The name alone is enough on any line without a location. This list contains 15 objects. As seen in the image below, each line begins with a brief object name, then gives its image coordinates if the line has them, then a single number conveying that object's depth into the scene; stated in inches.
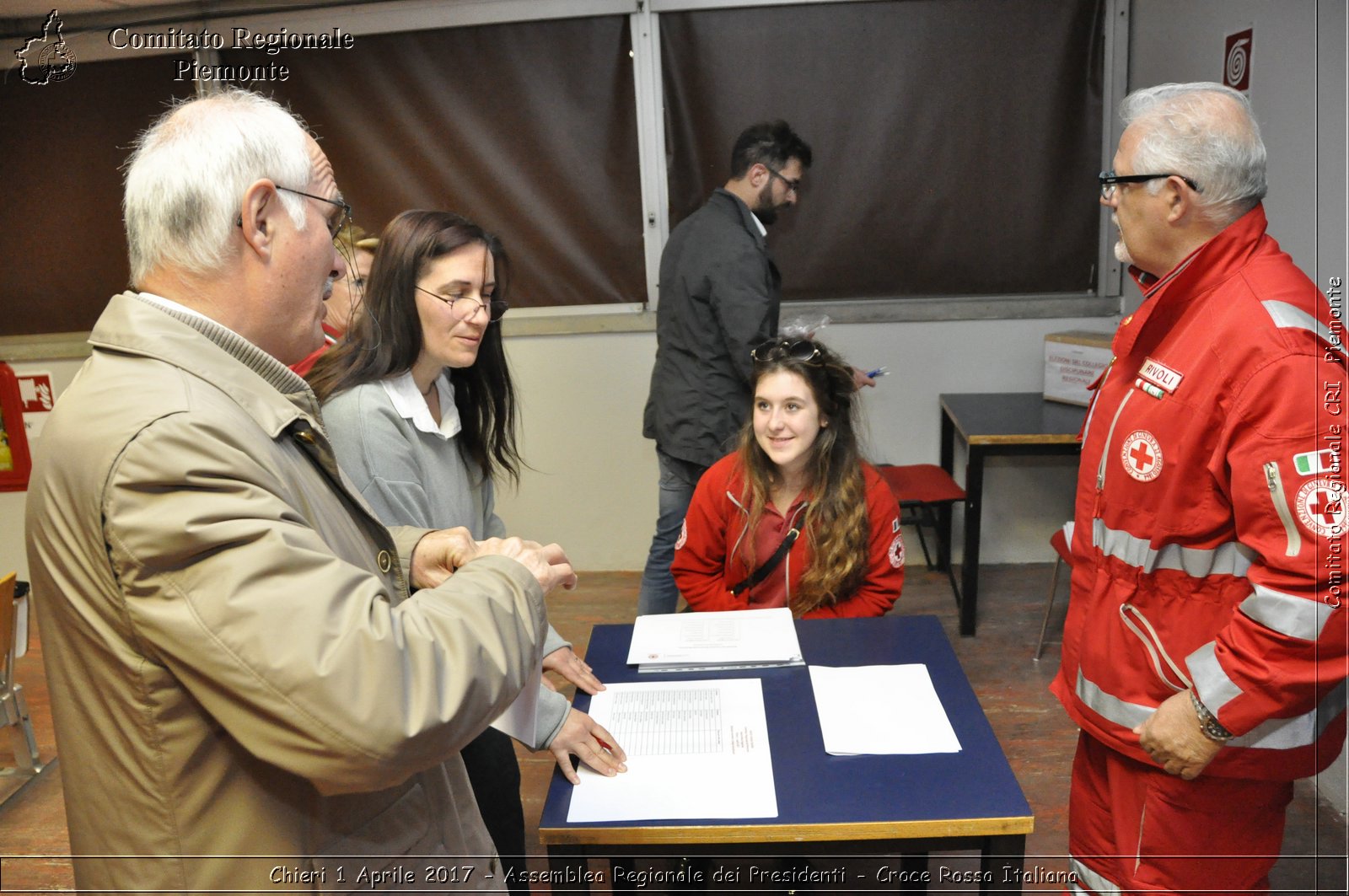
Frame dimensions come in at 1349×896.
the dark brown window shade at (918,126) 155.3
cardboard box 144.6
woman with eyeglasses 67.8
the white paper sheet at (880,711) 58.8
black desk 135.8
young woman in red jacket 87.8
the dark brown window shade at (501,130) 159.9
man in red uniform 53.6
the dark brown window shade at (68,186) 163.9
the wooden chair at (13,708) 110.2
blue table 51.4
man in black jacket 126.3
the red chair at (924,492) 143.4
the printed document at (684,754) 53.3
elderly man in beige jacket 31.6
